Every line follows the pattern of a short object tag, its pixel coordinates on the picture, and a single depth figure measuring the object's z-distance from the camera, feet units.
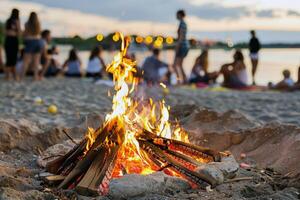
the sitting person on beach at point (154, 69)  42.06
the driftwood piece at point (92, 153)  12.56
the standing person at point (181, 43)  41.88
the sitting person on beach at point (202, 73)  45.40
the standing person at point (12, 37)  39.27
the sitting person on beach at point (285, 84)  42.78
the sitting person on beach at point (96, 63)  49.18
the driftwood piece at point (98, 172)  11.90
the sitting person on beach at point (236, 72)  43.18
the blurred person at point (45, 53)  44.78
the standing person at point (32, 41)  39.37
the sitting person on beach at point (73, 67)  51.08
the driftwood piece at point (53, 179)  12.73
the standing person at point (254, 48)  50.20
